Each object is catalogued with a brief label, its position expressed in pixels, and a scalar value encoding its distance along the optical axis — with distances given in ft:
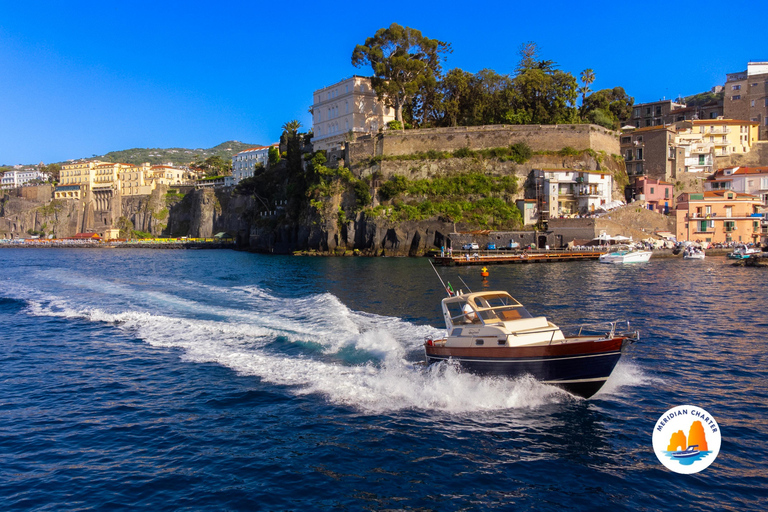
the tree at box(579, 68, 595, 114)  270.05
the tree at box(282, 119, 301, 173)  292.61
